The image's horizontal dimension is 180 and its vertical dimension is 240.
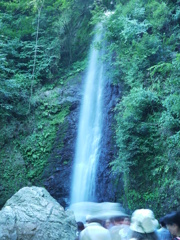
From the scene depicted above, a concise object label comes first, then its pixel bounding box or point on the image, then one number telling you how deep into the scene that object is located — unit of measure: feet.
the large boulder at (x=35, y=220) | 23.77
